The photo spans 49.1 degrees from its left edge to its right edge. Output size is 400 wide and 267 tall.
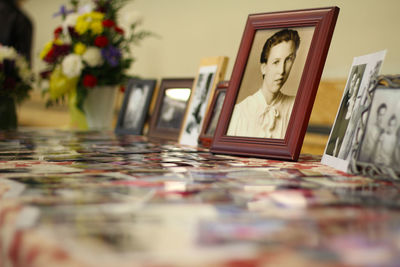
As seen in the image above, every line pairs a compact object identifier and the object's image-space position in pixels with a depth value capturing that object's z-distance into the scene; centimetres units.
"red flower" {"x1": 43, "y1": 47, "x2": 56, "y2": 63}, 215
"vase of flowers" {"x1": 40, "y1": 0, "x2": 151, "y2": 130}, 212
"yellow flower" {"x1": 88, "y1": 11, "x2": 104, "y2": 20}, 215
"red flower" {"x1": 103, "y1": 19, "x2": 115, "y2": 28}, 214
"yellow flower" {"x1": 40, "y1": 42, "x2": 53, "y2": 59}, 220
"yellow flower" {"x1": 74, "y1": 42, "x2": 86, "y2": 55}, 211
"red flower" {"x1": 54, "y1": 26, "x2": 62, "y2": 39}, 224
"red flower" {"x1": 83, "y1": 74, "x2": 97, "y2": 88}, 213
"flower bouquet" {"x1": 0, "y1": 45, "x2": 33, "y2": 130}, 209
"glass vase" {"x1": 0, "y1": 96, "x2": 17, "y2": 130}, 208
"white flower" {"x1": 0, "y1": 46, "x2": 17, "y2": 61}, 209
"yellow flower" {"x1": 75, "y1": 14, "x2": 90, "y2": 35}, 211
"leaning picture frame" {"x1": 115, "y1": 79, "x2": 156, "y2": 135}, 185
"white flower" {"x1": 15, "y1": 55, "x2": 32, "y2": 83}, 217
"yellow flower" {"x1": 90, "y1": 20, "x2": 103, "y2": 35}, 212
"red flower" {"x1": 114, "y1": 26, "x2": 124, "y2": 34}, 221
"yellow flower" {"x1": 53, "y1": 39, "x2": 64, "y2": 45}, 221
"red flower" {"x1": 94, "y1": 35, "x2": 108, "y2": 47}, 211
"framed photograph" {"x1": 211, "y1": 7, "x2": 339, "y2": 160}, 97
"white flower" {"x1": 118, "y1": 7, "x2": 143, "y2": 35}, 226
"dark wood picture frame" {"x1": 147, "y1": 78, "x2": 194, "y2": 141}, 159
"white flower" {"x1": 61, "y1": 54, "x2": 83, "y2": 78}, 207
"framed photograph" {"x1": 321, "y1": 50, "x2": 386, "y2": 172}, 84
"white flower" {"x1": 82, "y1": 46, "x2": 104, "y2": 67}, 211
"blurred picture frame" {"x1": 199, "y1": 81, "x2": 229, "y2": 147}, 130
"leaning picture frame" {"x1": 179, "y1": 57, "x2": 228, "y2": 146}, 140
